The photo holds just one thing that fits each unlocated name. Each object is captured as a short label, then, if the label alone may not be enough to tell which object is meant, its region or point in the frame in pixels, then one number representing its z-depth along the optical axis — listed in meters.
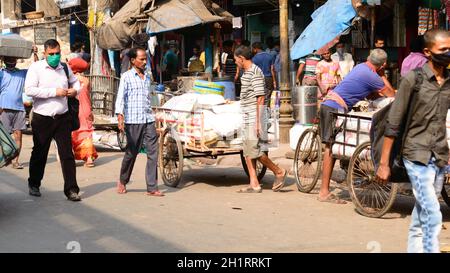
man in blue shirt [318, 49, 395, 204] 8.95
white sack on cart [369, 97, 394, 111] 9.00
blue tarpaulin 13.87
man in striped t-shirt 10.03
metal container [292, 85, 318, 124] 15.48
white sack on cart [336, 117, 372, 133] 8.75
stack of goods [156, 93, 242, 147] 10.45
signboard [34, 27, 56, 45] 31.23
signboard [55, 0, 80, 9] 26.88
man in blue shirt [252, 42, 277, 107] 18.64
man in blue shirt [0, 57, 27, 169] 12.46
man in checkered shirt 10.02
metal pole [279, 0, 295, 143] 14.66
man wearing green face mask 9.38
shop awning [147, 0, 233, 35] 18.88
